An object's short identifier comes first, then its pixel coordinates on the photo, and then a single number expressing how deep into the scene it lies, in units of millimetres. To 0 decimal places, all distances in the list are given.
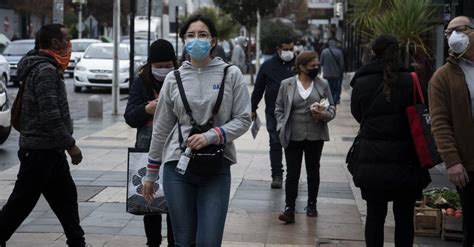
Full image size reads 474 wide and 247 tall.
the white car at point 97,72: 26391
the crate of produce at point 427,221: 7543
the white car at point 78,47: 35469
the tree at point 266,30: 37197
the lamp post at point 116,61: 19375
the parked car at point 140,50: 30172
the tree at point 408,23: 12984
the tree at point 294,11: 57762
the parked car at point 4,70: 24902
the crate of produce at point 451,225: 7367
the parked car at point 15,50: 29819
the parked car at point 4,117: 12992
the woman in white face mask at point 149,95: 6359
